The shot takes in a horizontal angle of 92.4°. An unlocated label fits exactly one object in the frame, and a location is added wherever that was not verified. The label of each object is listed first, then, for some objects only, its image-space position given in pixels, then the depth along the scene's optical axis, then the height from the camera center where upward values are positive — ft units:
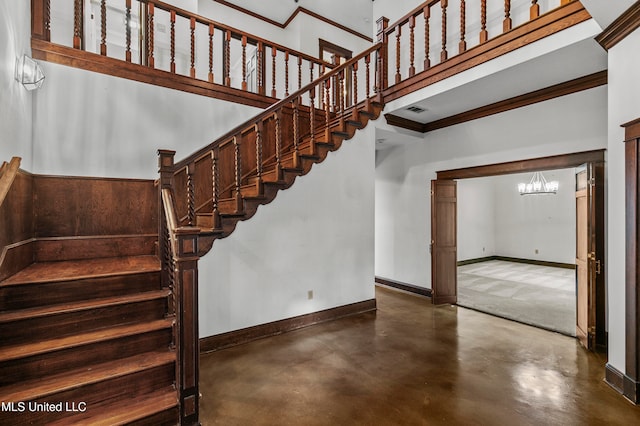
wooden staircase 6.45 -1.99
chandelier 26.55 +2.22
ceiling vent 15.16 +5.22
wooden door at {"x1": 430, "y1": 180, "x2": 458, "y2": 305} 17.00 -1.64
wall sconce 8.89 +4.23
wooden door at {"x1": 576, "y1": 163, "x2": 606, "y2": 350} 11.30 -1.77
